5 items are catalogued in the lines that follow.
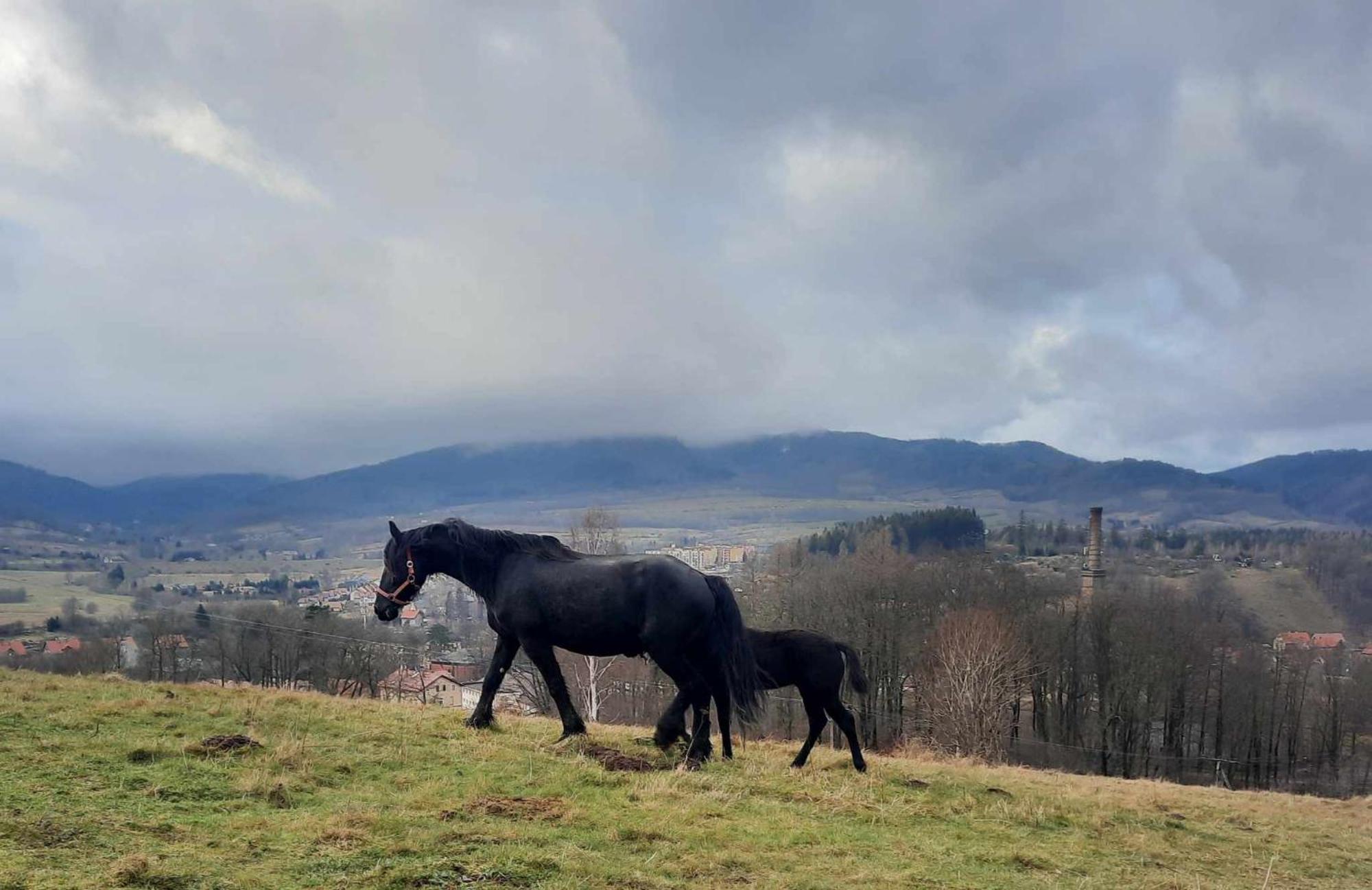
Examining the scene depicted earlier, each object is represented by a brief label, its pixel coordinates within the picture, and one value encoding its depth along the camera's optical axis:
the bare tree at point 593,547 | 34.78
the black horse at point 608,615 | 10.70
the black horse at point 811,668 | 12.11
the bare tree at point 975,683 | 40.84
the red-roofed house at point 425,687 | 44.91
